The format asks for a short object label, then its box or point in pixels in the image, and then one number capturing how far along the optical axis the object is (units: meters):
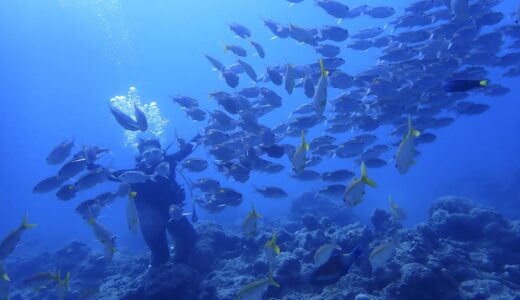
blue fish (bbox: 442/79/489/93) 3.98
